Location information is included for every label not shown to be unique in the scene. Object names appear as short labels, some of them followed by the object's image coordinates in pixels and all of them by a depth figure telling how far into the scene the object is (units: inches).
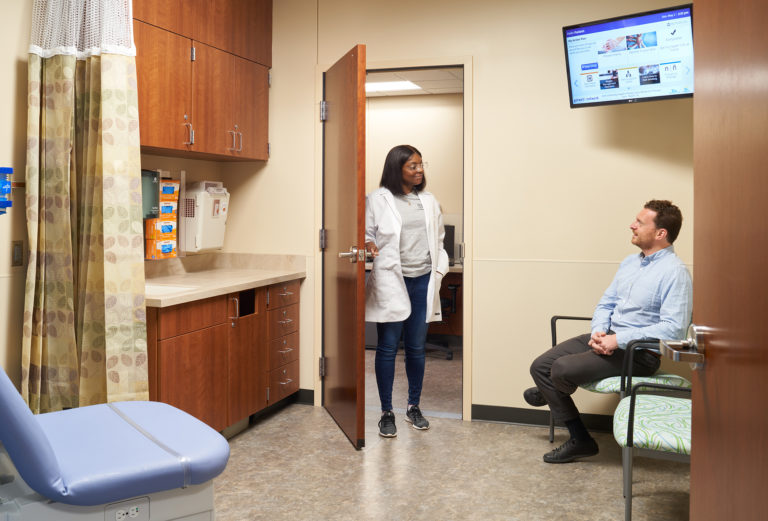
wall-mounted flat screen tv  127.8
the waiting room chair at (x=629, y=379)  118.3
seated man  121.0
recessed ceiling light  261.1
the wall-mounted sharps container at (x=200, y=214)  158.2
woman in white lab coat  148.4
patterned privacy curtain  107.9
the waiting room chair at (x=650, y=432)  97.2
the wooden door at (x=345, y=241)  137.2
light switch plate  112.3
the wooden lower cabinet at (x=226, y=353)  122.0
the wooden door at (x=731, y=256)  38.2
